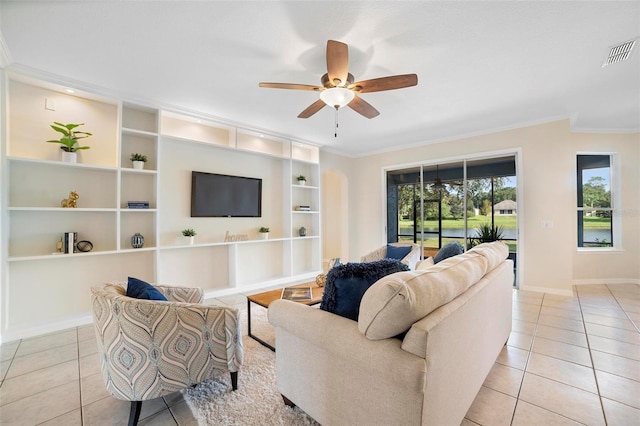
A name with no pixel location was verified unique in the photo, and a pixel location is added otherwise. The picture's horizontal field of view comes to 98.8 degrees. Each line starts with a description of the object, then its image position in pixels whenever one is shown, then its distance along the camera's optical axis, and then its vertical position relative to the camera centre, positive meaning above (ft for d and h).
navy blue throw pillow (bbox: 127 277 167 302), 5.83 -1.67
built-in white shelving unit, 9.41 +0.37
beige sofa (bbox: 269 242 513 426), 3.67 -2.11
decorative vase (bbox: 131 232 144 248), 11.37 -1.12
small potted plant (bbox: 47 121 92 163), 9.70 +2.60
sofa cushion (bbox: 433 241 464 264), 9.95 -1.32
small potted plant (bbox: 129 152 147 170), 11.43 +2.22
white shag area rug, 5.34 -4.00
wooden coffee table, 8.08 -2.66
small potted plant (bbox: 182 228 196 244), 12.92 -0.94
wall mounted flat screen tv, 13.64 +1.00
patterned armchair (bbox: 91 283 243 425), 5.08 -2.54
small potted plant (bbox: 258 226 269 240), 16.03 -1.07
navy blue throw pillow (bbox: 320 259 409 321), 4.76 -1.24
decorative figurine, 10.03 +0.47
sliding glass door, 15.42 +0.73
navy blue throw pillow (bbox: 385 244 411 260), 13.00 -1.77
